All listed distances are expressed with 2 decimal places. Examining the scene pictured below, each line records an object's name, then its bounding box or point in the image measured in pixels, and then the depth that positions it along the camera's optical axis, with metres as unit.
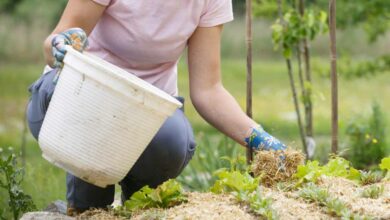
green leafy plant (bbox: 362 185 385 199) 3.63
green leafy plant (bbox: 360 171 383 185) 3.95
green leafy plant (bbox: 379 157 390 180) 3.96
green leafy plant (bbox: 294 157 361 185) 3.81
